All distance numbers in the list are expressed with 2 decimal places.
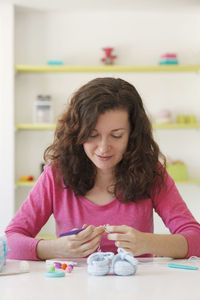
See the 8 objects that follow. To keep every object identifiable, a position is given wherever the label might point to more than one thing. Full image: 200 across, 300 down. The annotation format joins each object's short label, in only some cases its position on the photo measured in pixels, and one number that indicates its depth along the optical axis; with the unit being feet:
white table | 3.80
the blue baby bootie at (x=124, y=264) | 4.30
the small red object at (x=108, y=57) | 11.68
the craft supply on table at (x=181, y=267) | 4.62
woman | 5.30
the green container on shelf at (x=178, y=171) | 11.55
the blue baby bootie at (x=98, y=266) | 4.31
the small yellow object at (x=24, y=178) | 11.59
